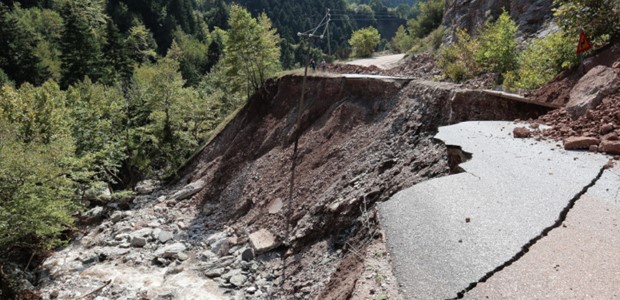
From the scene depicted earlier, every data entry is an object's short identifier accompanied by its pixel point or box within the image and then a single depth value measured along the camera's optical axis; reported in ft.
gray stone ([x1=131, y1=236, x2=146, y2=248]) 52.65
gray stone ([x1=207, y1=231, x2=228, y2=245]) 50.29
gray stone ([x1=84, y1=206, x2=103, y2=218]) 66.23
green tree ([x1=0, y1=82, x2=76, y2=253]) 43.86
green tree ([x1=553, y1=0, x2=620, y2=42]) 31.99
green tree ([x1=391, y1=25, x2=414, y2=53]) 133.80
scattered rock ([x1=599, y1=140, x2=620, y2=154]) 22.54
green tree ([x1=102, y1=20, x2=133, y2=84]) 156.15
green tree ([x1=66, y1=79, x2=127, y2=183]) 69.26
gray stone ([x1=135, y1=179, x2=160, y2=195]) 77.05
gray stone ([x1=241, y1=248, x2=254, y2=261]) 42.17
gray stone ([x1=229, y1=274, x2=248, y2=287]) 38.60
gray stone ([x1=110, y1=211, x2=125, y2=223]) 63.26
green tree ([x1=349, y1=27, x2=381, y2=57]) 133.28
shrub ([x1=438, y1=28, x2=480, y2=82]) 53.62
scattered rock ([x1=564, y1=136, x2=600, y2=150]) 23.84
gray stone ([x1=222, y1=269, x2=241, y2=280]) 40.18
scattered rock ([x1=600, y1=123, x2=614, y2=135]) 24.02
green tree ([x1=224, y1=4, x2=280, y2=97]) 74.84
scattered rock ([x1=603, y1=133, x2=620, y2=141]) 23.16
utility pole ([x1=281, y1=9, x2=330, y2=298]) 36.18
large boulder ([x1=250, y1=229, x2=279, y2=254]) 42.01
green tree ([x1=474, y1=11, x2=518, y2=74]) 46.73
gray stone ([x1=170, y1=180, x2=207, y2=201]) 67.77
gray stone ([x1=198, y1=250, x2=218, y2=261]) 46.23
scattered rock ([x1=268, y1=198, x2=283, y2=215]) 48.37
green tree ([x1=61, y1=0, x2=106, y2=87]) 143.95
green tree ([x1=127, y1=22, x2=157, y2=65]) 182.50
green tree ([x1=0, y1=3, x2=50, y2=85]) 137.59
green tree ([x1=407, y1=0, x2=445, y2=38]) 134.21
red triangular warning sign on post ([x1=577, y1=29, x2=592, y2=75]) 30.76
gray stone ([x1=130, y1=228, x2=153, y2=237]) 54.98
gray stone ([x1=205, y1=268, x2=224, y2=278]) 41.60
